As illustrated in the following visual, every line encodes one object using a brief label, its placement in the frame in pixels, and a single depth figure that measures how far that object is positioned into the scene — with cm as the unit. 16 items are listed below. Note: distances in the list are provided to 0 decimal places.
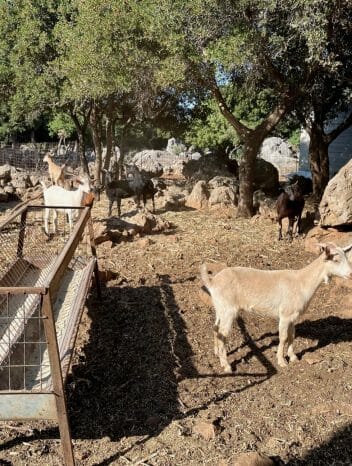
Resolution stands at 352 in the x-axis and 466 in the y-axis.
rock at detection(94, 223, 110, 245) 1069
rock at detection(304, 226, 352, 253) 1029
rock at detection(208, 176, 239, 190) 1635
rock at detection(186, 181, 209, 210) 1592
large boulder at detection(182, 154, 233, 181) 2020
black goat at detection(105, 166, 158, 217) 1542
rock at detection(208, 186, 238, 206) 1537
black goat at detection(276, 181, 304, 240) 1170
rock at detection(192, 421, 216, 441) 437
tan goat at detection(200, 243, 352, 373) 565
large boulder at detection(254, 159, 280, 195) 1856
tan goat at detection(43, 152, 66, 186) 1742
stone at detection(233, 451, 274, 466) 386
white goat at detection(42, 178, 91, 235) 1164
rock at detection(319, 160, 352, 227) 1044
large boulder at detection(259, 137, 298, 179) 3366
